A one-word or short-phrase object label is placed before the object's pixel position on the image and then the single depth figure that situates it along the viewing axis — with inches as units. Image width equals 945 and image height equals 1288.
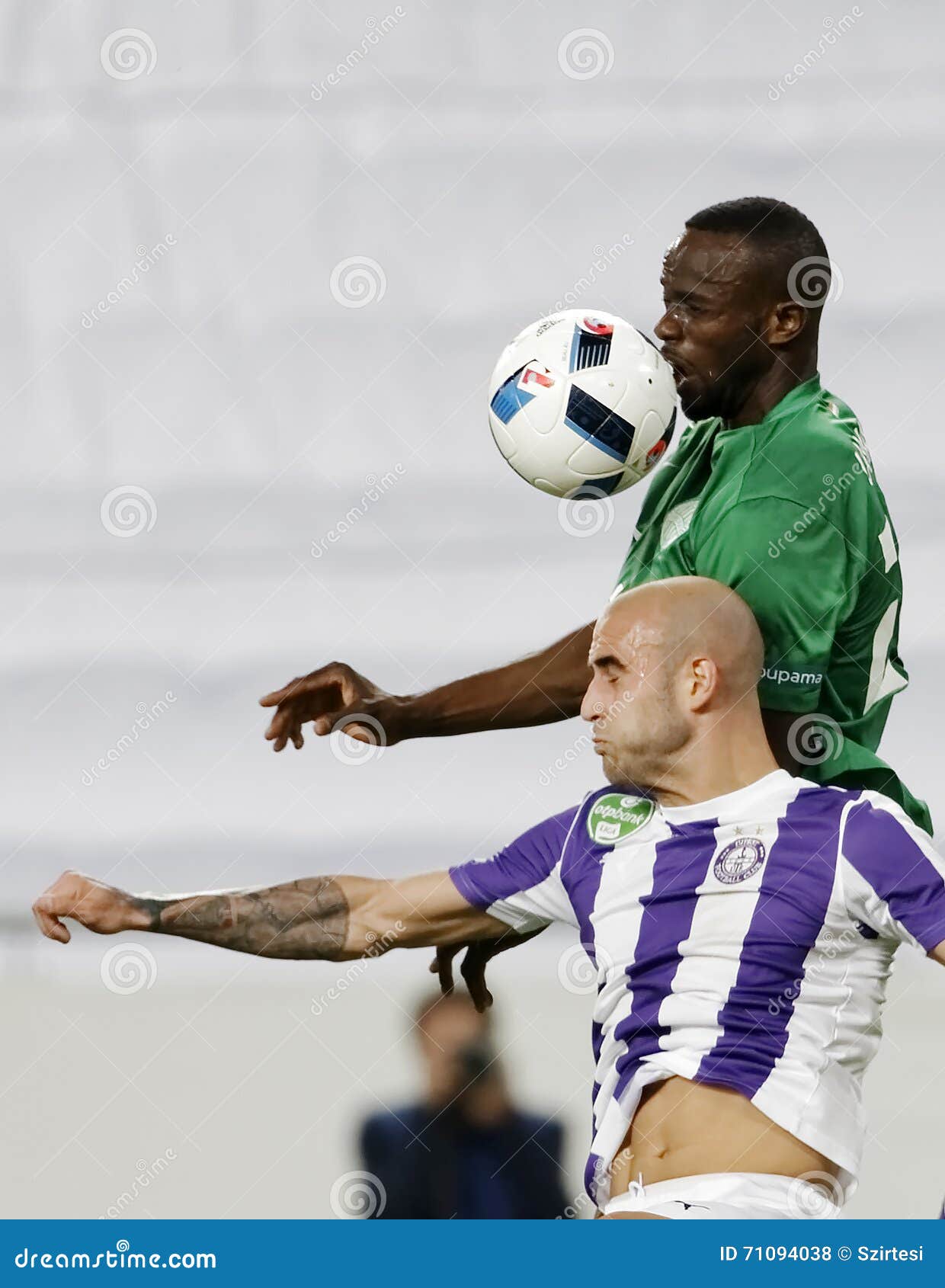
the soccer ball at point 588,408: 195.8
